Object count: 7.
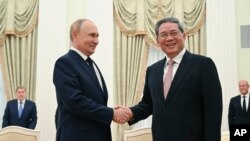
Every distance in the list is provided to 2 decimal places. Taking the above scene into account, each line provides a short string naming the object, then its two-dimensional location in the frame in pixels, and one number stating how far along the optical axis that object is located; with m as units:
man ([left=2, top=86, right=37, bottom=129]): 7.57
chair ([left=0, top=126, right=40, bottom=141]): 4.82
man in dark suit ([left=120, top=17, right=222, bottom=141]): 2.73
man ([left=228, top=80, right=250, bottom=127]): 7.23
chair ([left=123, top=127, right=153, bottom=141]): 4.47
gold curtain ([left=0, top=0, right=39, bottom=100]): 8.74
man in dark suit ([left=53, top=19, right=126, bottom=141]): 2.88
